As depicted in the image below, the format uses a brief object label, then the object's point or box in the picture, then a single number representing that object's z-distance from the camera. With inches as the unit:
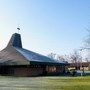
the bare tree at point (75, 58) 6378.0
